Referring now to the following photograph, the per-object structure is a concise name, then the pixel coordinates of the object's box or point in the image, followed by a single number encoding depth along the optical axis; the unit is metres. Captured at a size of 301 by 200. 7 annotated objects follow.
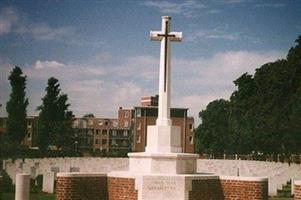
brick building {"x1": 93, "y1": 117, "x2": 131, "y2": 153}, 82.12
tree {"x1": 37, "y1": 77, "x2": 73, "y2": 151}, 49.19
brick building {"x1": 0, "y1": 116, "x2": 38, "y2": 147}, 73.40
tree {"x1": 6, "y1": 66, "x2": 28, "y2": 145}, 44.72
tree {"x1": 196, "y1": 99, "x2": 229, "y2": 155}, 50.91
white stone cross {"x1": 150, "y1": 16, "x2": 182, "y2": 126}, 11.54
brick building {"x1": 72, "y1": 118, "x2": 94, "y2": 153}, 79.75
